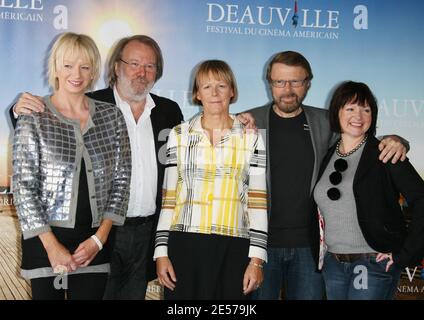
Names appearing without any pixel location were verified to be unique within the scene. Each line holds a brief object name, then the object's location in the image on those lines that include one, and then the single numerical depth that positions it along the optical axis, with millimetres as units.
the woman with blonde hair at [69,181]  2014
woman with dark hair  2176
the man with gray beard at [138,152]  2496
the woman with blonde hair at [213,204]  2139
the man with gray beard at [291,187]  2457
